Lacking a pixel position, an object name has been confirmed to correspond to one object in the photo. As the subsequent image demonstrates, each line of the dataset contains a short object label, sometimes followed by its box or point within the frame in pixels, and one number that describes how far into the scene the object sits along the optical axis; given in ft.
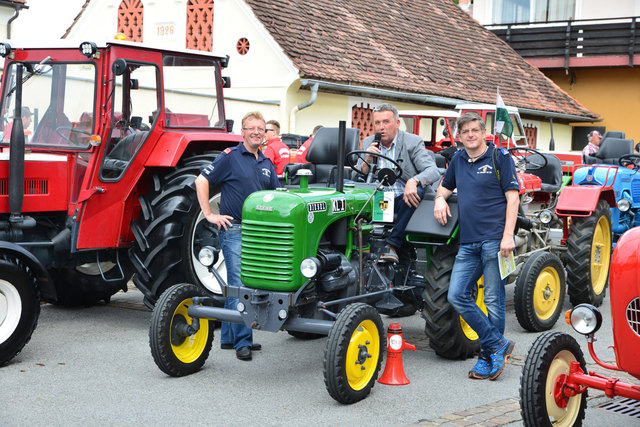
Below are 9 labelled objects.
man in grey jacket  21.59
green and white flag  32.53
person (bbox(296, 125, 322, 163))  35.83
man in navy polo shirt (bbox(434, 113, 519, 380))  19.30
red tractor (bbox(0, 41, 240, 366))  23.45
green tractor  18.13
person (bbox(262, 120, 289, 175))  35.88
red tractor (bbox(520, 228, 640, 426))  14.21
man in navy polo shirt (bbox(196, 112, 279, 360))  20.83
